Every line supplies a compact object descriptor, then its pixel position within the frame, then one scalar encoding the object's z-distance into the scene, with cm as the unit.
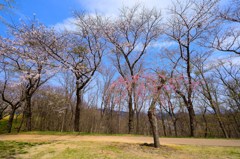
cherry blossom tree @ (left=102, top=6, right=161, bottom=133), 1345
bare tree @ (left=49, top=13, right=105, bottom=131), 1204
